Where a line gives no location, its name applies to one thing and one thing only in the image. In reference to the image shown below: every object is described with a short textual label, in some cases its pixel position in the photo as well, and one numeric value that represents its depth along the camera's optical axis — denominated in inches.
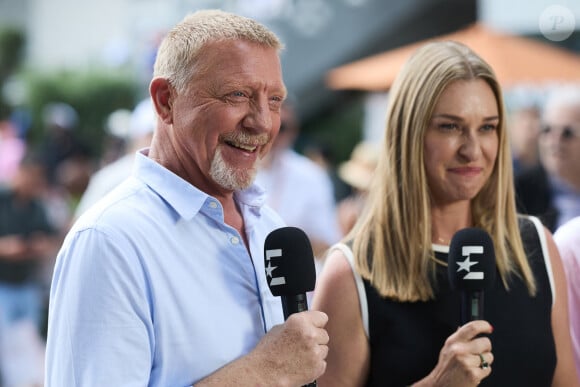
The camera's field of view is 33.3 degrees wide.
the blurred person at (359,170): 308.3
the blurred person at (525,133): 322.9
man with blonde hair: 93.1
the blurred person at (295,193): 256.2
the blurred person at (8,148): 588.8
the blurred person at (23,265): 330.0
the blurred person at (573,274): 140.2
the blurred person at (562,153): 200.2
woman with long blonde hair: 123.6
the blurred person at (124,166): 239.1
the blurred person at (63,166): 395.2
